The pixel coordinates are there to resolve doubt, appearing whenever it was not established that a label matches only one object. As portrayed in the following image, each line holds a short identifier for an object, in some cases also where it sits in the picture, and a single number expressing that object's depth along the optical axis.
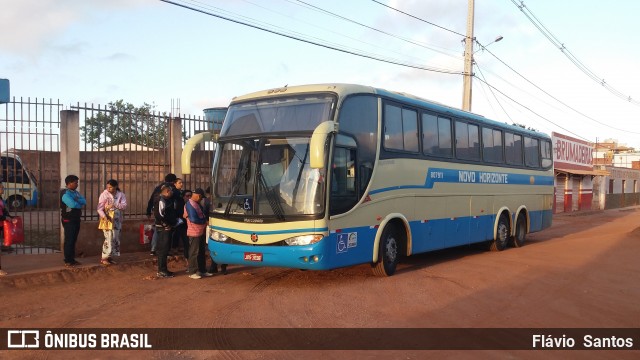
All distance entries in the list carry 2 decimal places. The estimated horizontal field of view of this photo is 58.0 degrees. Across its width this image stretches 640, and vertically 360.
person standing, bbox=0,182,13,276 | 10.38
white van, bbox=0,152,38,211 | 12.07
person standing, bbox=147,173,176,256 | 12.29
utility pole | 23.88
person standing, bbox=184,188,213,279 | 10.73
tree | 12.79
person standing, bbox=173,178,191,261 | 11.30
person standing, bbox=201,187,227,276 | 11.20
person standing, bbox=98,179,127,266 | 11.30
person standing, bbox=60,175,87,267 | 10.91
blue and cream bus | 9.28
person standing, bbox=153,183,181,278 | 10.59
